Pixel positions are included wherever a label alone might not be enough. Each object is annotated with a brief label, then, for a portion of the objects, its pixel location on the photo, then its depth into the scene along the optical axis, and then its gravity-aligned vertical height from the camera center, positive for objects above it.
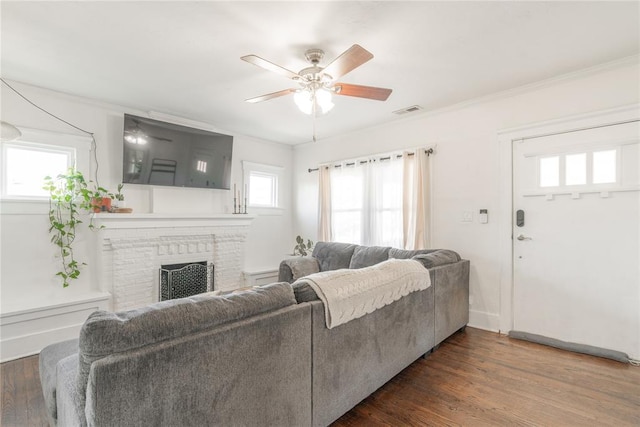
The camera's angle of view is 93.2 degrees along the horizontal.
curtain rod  3.88 +0.75
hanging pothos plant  3.26 +0.01
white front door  2.67 -0.24
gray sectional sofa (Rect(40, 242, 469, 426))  1.06 -0.68
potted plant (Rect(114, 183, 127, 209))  3.63 +0.14
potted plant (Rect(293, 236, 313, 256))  5.05 -0.62
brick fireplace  3.50 -0.51
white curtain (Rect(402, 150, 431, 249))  3.89 +0.10
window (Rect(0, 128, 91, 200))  3.09 +0.55
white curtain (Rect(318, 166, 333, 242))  5.03 +0.08
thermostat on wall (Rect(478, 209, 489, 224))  3.45 -0.06
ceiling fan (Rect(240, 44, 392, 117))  2.22 +0.98
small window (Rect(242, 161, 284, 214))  5.07 +0.45
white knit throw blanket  1.74 -0.50
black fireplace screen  3.88 -0.92
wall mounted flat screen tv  3.66 +0.74
